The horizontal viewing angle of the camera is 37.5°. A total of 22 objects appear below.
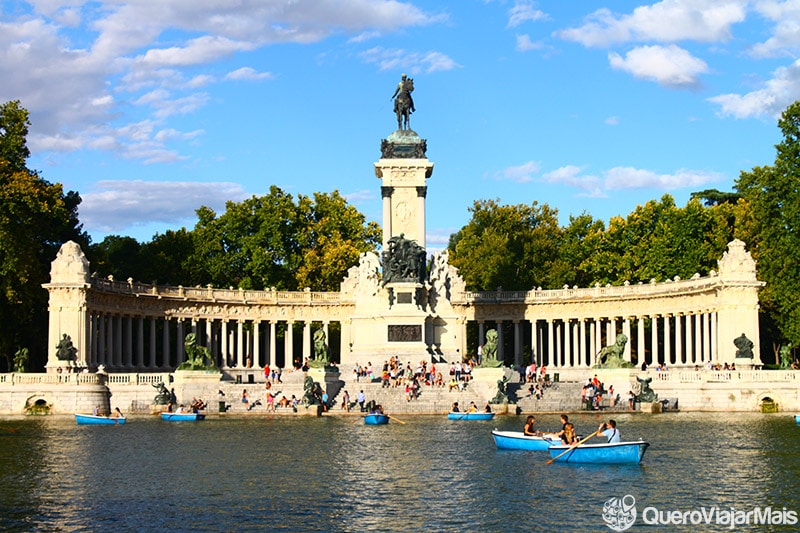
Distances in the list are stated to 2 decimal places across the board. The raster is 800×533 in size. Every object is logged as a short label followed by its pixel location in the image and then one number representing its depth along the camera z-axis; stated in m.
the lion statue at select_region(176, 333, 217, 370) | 60.78
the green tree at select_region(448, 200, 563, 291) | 97.19
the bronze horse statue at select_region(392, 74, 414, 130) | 76.50
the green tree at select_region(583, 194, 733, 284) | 86.25
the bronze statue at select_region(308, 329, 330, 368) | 60.56
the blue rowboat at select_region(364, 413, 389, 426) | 49.66
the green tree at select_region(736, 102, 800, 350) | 68.12
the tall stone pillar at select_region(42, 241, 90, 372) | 67.00
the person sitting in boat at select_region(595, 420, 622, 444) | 33.62
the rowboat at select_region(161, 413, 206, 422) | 53.16
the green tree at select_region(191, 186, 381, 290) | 94.50
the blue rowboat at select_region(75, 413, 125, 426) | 50.53
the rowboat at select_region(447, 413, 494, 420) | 52.31
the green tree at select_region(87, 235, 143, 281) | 94.50
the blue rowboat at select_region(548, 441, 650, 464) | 32.84
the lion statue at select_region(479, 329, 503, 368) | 60.38
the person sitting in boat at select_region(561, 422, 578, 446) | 34.53
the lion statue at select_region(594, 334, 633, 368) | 61.88
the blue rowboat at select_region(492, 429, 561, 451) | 36.50
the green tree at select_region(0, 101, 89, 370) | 66.94
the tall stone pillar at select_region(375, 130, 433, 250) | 74.69
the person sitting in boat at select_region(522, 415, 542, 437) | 36.41
